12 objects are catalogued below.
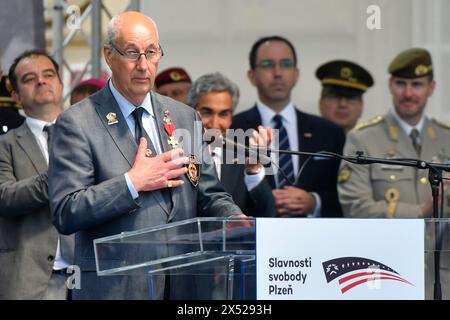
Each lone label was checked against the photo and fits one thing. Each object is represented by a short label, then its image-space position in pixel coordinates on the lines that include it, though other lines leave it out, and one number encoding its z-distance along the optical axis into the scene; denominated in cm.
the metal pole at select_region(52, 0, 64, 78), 1234
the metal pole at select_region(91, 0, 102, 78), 1226
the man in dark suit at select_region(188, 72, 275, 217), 1003
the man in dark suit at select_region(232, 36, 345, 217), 1200
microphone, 781
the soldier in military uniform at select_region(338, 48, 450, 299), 1166
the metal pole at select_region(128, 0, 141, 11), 1213
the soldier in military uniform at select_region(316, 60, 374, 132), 1262
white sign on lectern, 632
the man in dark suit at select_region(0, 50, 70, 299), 980
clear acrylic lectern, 637
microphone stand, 712
